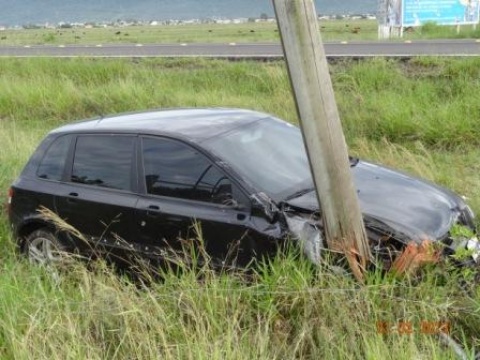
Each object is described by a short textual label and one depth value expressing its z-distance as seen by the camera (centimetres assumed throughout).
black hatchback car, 434
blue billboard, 2358
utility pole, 361
